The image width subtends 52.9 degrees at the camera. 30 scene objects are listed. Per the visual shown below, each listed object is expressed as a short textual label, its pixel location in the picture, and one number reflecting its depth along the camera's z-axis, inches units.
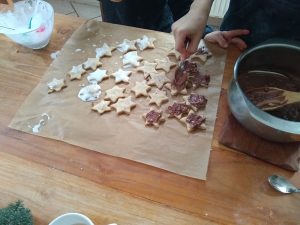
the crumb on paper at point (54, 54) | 38.8
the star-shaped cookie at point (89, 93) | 34.5
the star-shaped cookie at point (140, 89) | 34.4
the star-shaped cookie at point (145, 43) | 38.7
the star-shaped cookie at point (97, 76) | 36.1
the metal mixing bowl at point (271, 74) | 26.0
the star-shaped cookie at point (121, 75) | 35.8
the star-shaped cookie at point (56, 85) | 35.2
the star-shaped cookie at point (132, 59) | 37.3
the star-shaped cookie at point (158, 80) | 35.3
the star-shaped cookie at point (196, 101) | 32.9
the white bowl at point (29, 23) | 37.6
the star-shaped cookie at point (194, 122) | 31.0
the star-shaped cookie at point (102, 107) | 33.2
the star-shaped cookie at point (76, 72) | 36.4
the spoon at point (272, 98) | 28.4
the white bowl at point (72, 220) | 22.5
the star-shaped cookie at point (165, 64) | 36.7
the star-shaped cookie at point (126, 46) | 38.8
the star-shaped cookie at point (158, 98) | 33.5
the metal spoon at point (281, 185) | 26.5
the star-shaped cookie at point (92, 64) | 37.2
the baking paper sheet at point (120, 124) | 29.5
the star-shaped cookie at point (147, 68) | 36.2
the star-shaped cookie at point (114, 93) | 34.2
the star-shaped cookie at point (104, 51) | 38.4
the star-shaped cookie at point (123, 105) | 33.0
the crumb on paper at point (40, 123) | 32.1
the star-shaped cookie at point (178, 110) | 32.3
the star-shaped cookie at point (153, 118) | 31.6
